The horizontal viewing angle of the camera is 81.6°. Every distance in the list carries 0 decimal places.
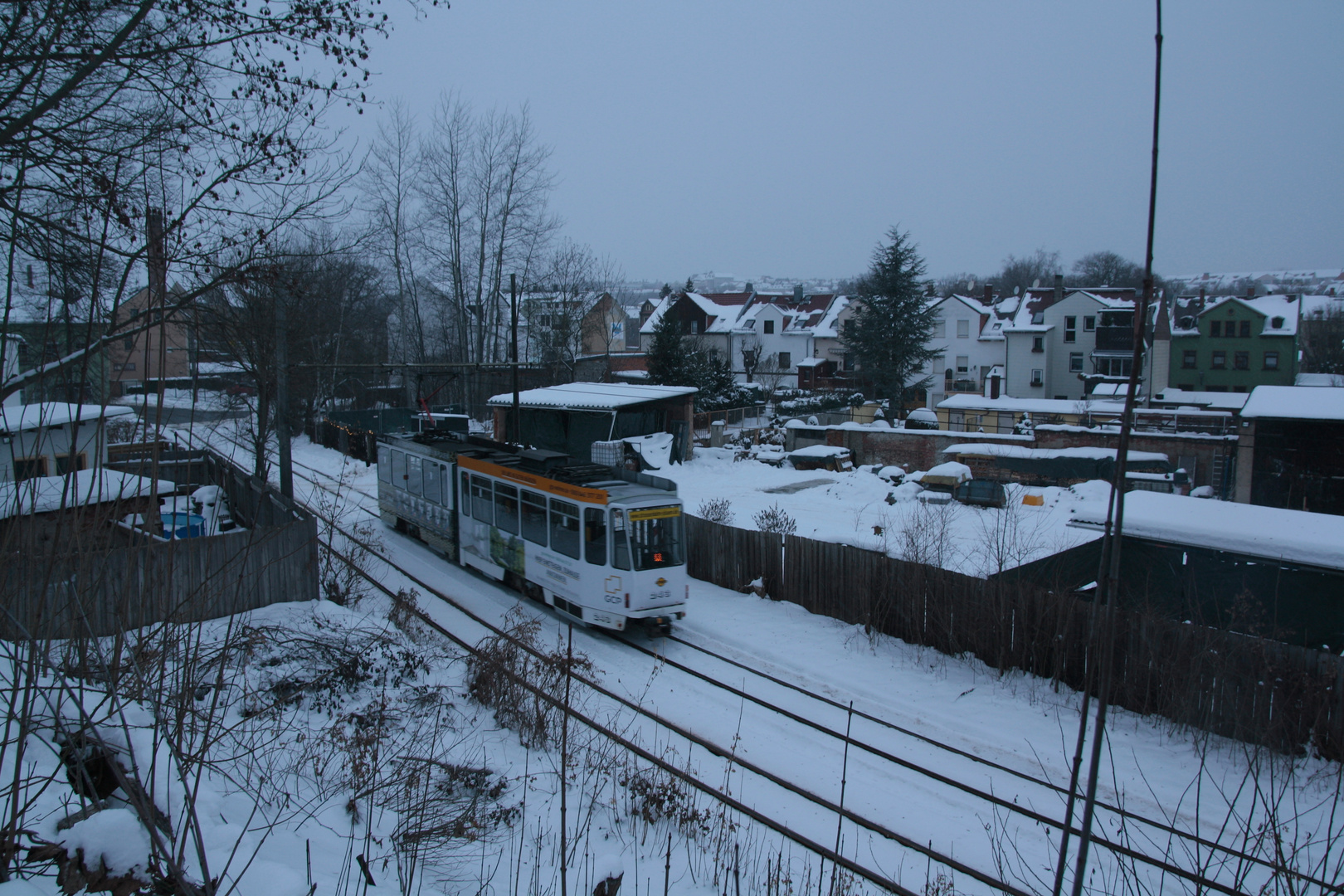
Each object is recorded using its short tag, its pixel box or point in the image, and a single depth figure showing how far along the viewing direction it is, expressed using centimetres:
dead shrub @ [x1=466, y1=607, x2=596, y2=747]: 931
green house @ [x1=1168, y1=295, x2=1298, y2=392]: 5109
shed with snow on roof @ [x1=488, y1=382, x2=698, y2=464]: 3044
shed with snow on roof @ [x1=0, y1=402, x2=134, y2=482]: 1522
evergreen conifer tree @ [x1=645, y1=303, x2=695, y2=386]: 4044
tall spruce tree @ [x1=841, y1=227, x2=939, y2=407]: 4338
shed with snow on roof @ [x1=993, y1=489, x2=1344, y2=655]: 1043
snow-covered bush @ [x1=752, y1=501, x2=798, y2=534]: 1911
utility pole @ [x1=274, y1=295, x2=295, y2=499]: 1695
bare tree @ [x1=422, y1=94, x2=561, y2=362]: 4234
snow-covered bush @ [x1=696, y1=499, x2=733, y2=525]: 1992
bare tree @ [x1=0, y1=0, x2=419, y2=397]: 582
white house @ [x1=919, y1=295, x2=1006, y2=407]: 5644
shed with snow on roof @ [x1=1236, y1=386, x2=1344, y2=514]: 2105
